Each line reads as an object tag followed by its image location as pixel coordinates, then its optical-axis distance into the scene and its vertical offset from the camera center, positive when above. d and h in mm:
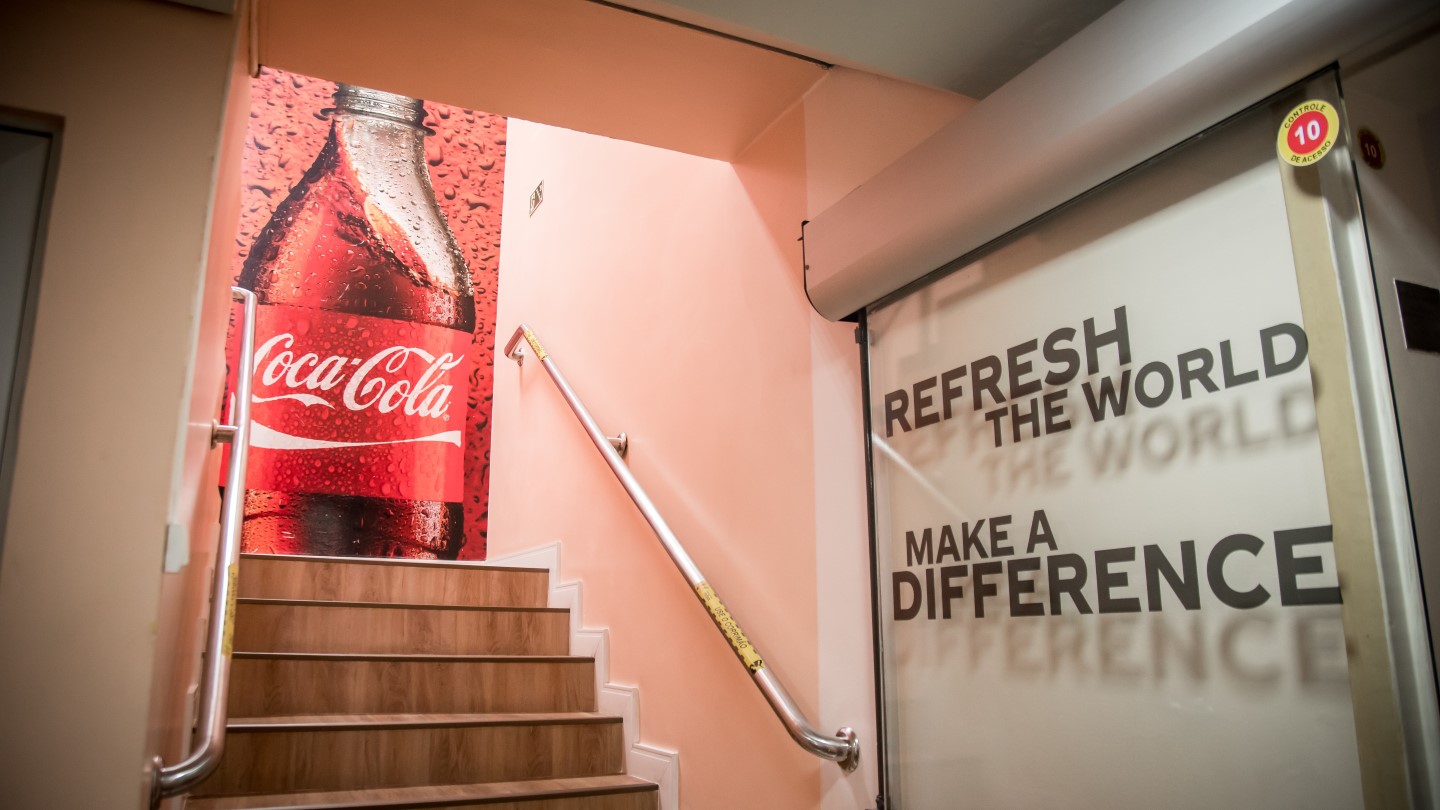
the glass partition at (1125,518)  1175 +129
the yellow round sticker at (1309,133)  1161 +568
